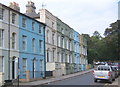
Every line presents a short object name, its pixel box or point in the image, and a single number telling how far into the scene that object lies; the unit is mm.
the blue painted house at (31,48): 28152
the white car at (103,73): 24672
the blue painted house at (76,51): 55881
